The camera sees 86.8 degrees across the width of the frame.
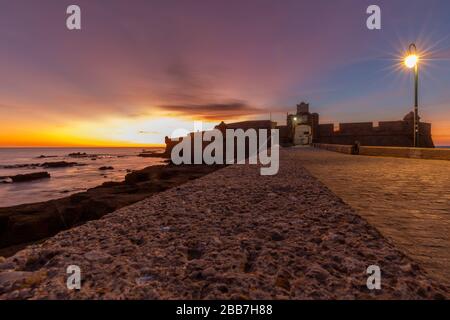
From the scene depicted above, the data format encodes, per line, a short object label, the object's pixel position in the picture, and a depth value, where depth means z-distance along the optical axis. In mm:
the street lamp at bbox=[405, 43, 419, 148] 12227
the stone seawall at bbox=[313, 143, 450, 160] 11688
